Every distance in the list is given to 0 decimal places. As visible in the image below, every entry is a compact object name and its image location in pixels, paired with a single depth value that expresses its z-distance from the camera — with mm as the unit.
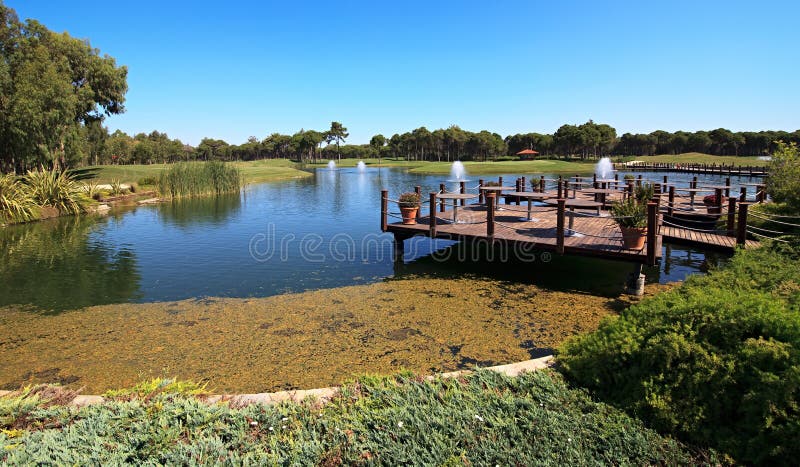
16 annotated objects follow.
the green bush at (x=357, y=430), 3543
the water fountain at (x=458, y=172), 63131
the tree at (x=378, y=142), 147575
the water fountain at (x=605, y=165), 64637
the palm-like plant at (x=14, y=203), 22562
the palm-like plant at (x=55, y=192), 25391
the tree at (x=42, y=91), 29688
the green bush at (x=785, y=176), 12133
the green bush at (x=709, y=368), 3604
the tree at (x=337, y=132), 148125
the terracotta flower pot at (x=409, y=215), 14281
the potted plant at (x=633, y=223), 10094
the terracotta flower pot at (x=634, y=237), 10109
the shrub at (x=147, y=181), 40312
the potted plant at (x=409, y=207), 14246
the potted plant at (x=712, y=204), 14788
